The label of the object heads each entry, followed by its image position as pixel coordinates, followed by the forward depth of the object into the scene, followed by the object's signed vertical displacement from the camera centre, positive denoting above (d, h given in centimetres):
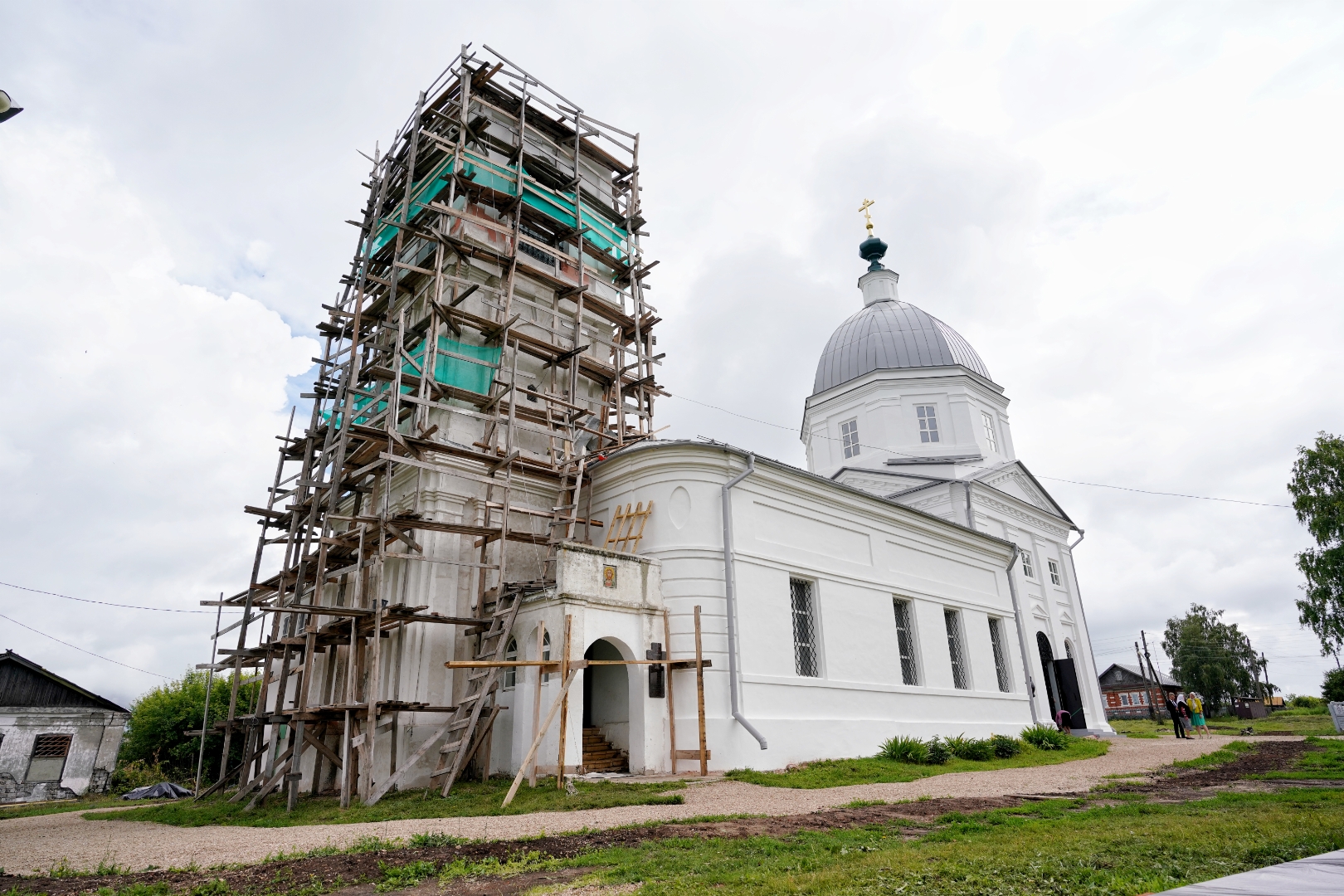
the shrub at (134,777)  2555 -96
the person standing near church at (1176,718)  2362 -13
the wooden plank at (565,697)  1150 +51
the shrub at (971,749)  1686 -60
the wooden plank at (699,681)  1386 +81
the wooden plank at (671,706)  1416 +40
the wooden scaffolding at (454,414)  1421 +694
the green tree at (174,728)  2866 +61
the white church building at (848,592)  1452 +291
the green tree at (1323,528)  2681 +588
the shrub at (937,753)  1595 -62
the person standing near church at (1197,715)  2681 -7
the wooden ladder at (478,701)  1244 +53
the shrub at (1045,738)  1931 -48
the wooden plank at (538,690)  1192 +63
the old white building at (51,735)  2387 +41
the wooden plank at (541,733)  1030 +0
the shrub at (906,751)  1602 -56
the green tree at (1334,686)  4216 +115
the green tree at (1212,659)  4725 +313
